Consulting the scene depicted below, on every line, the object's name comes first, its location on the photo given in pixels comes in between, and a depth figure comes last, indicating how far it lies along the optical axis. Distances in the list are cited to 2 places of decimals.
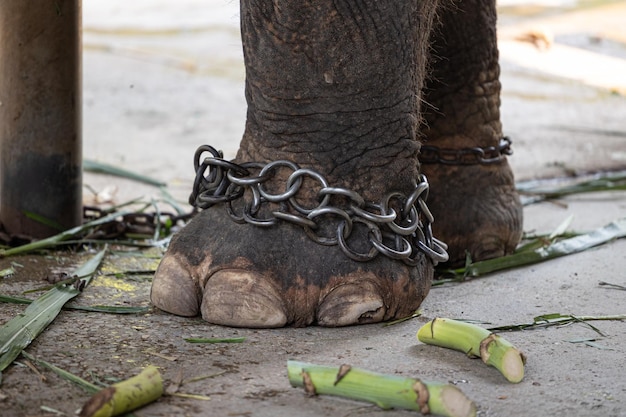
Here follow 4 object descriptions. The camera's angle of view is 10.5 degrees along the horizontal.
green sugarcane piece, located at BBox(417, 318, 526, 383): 3.99
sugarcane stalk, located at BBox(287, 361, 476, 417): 3.86
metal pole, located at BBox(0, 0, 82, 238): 4.56
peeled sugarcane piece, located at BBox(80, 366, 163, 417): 3.82
